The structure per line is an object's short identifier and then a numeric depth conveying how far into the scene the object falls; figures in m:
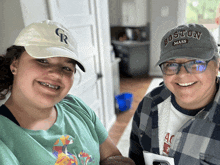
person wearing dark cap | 0.88
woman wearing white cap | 0.73
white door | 1.61
